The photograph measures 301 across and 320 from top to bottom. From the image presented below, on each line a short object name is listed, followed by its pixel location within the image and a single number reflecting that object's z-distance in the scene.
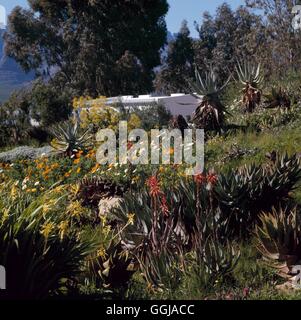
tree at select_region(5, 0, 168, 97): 36.53
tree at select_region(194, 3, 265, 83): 41.03
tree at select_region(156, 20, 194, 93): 44.53
